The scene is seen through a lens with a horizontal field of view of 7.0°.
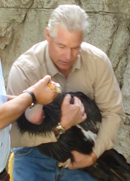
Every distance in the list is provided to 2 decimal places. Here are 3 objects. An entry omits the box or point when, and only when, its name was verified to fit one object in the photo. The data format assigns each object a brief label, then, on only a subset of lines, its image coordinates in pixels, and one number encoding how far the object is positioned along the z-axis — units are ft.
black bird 13.25
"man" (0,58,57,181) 12.52
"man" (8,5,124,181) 13.38
